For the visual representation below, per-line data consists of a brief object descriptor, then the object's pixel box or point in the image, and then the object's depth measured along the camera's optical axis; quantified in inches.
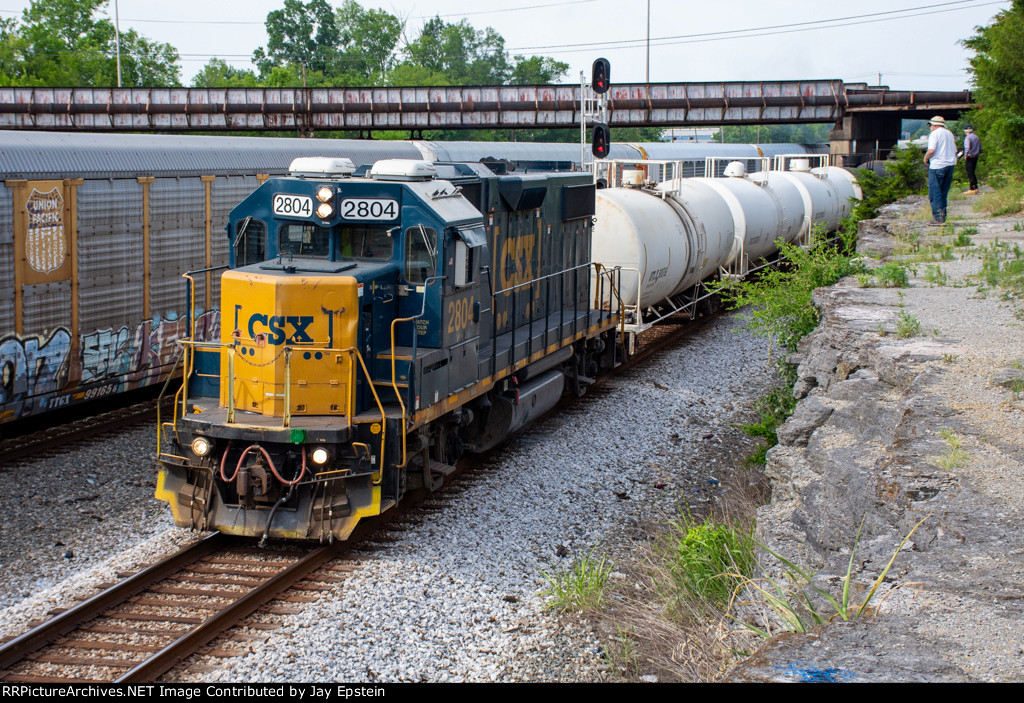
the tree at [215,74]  4030.5
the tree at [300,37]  4421.8
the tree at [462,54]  4704.7
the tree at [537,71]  4670.3
